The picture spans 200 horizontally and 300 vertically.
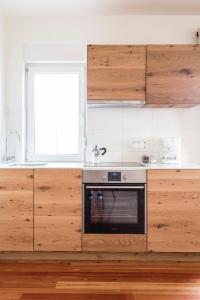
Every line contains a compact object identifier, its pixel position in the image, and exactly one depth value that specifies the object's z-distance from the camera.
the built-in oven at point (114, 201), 3.01
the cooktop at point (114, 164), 3.18
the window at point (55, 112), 3.65
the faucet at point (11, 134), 3.55
